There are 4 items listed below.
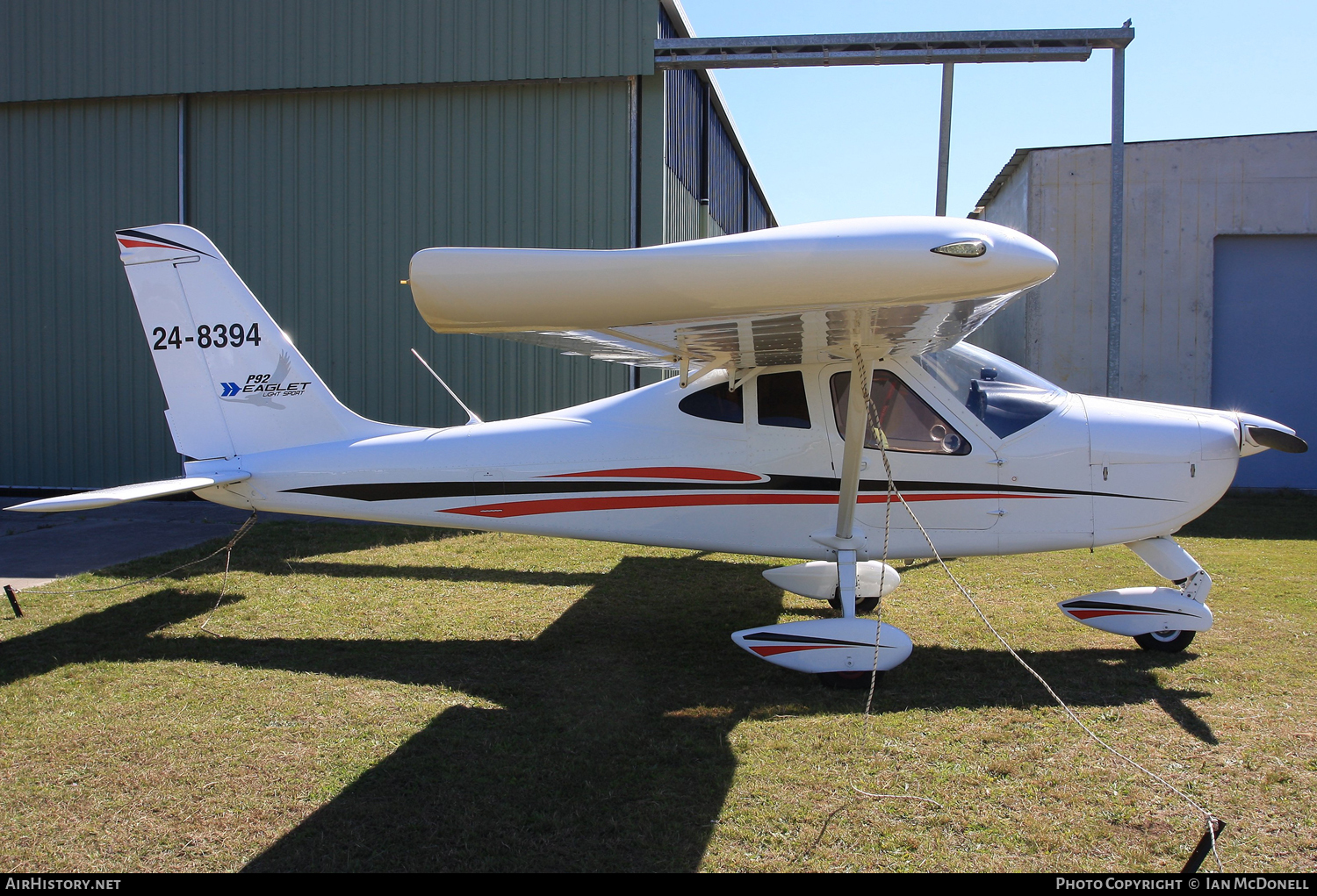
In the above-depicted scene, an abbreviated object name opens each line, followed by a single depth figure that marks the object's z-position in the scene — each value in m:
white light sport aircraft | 4.64
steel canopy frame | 9.24
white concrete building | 11.88
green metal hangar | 10.31
